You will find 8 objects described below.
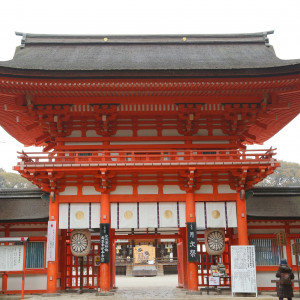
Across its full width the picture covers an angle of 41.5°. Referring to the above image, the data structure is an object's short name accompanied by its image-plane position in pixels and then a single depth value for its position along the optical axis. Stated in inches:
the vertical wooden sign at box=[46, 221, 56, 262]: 560.7
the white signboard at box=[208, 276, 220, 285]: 591.5
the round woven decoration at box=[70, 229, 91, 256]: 593.9
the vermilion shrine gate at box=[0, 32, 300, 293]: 545.6
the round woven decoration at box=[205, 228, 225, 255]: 593.6
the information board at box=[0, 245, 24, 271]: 535.8
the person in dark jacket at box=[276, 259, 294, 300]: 430.0
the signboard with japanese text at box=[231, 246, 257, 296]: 533.6
